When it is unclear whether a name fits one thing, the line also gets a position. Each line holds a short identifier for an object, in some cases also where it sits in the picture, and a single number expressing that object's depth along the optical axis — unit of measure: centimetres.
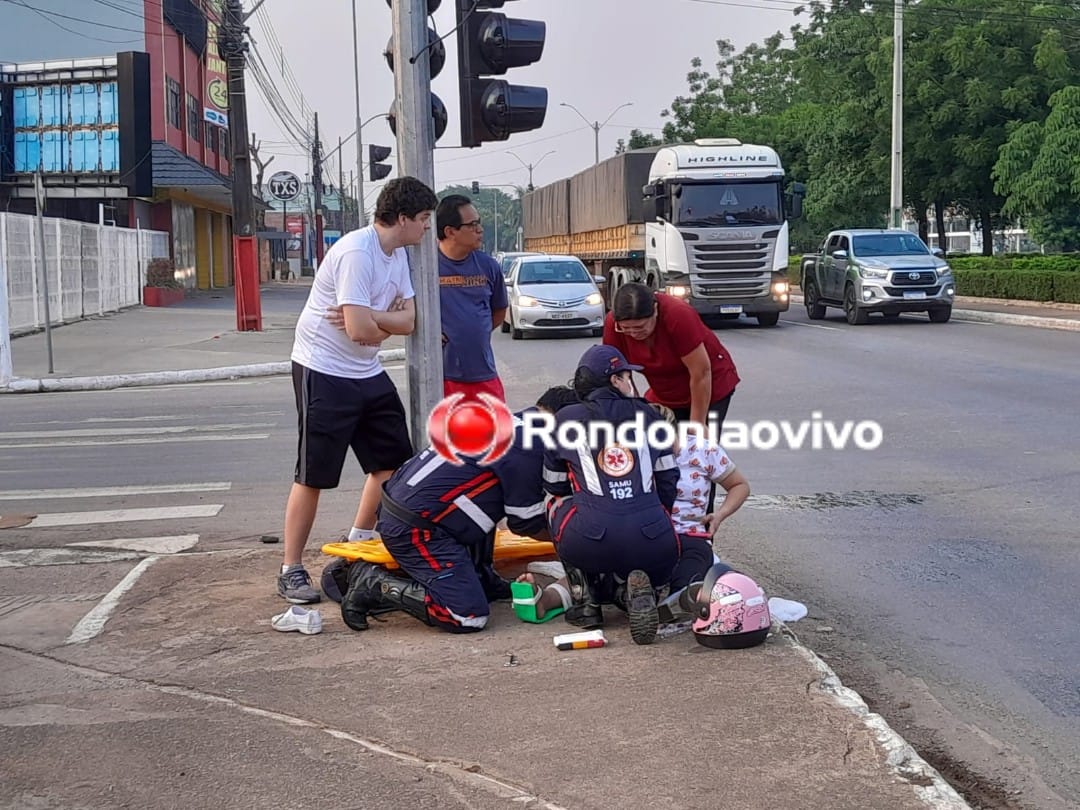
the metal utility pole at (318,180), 6286
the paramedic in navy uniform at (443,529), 537
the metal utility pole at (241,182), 2464
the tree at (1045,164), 3406
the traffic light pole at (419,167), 636
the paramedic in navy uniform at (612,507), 520
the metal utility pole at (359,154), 5222
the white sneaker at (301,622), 542
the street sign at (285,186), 4631
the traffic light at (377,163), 2175
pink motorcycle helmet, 500
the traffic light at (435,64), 668
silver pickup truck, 2394
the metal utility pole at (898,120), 3169
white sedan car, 2258
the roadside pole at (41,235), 1528
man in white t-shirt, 565
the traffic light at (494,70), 686
